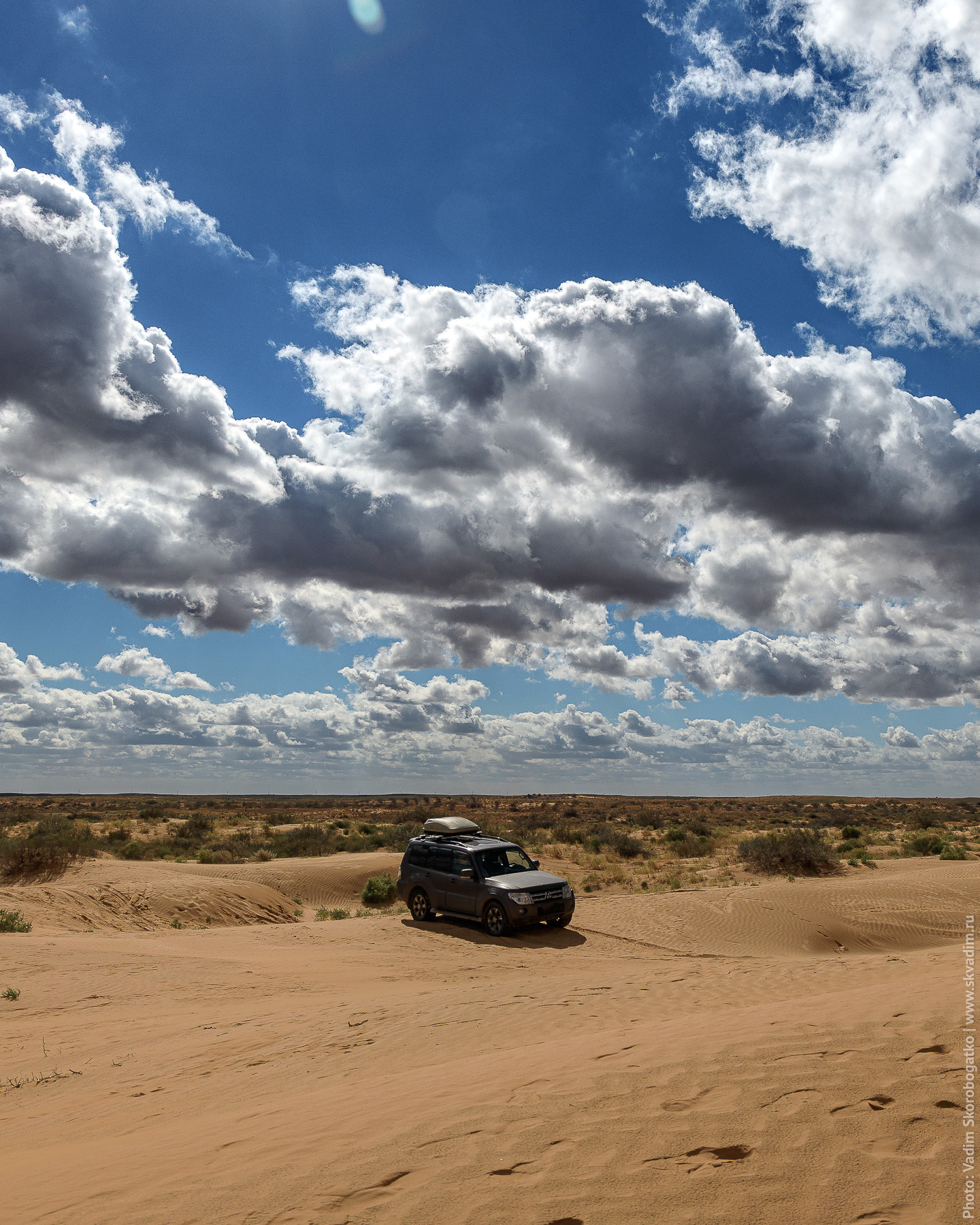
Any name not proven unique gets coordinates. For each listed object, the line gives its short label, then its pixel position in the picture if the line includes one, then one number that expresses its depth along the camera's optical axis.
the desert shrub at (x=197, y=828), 43.47
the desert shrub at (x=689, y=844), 35.41
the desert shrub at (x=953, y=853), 31.58
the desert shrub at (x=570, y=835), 40.81
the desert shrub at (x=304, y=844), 37.34
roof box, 19.31
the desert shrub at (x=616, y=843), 34.94
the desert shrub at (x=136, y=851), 32.97
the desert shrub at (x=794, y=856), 28.31
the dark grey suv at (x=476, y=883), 17.09
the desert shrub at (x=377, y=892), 25.56
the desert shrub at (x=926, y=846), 34.41
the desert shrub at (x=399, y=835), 38.79
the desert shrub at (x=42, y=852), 23.73
